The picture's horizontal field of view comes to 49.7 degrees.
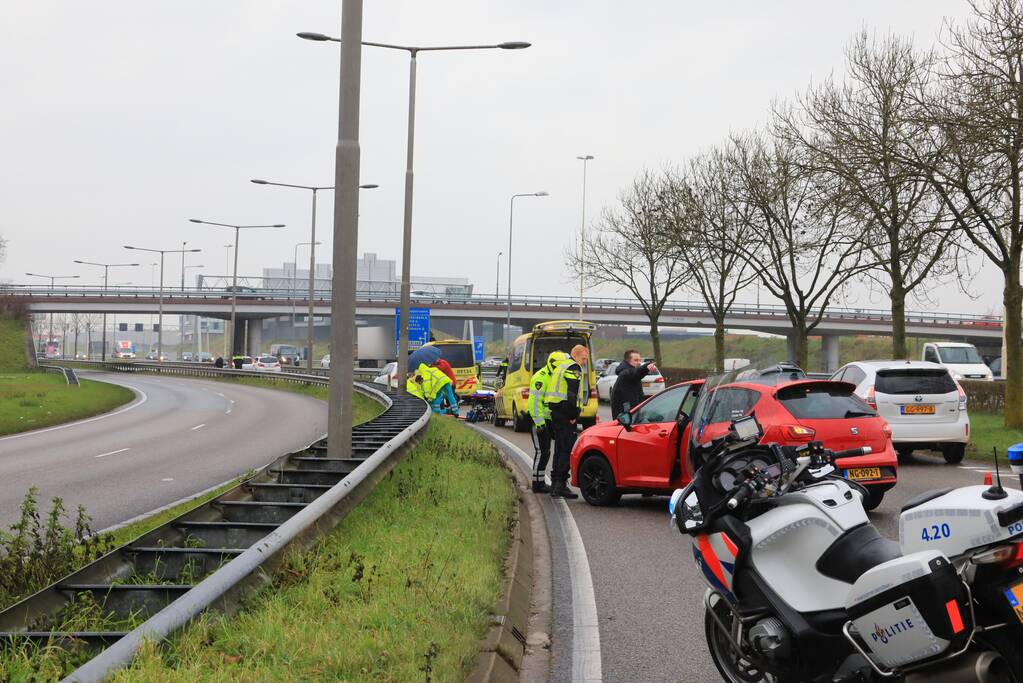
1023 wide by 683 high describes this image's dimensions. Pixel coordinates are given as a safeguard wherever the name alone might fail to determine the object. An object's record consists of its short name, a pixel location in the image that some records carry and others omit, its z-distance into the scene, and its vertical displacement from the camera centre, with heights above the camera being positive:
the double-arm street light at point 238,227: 55.93 +4.03
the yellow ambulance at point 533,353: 25.38 -0.90
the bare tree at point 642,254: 46.31 +2.98
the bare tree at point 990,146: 19.58 +3.38
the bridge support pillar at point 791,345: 79.13 -1.58
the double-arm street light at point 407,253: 26.47 +1.42
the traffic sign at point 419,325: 45.50 -0.58
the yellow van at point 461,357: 38.20 -1.55
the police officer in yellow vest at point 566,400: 12.68 -0.96
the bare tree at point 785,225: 30.92 +3.04
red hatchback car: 10.66 -1.08
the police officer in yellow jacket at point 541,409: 12.86 -1.10
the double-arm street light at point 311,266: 47.26 +1.85
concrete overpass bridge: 83.12 +0.26
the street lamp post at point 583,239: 54.34 +3.85
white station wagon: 17.00 -1.15
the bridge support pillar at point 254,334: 98.44 -2.54
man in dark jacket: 17.00 -1.01
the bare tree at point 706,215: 38.50 +3.83
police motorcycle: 3.79 -0.93
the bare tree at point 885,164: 23.19 +3.51
